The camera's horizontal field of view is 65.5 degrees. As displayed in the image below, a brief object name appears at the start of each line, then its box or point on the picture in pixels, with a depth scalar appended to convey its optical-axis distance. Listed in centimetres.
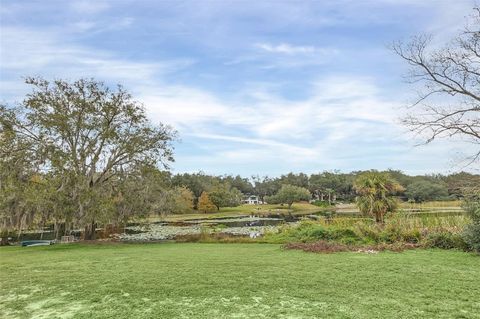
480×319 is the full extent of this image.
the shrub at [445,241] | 1017
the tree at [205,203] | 5325
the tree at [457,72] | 1177
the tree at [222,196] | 5375
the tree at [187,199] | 4559
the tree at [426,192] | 5515
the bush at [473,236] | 923
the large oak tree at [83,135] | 1386
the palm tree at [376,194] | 2066
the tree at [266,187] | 8169
